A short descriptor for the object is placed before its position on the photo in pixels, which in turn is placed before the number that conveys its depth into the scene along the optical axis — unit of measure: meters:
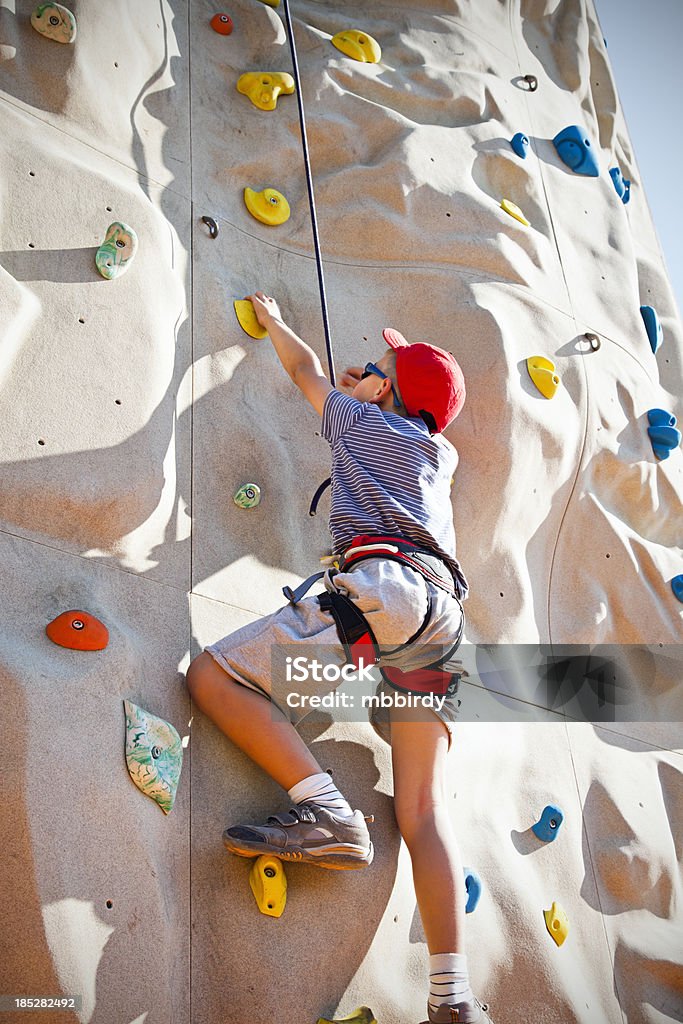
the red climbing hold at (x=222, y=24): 3.39
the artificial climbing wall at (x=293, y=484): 2.02
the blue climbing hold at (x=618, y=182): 4.40
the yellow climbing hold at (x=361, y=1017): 2.10
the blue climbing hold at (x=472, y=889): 2.45
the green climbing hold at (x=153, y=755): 2.03
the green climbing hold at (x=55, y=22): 2.76
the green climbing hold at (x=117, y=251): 2.56
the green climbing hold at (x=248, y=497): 2.64
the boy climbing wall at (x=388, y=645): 2.08
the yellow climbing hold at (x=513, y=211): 3.67
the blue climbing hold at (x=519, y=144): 3.83
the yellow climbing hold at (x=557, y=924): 2.58
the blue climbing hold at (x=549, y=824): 2.73
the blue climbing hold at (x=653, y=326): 4.04
